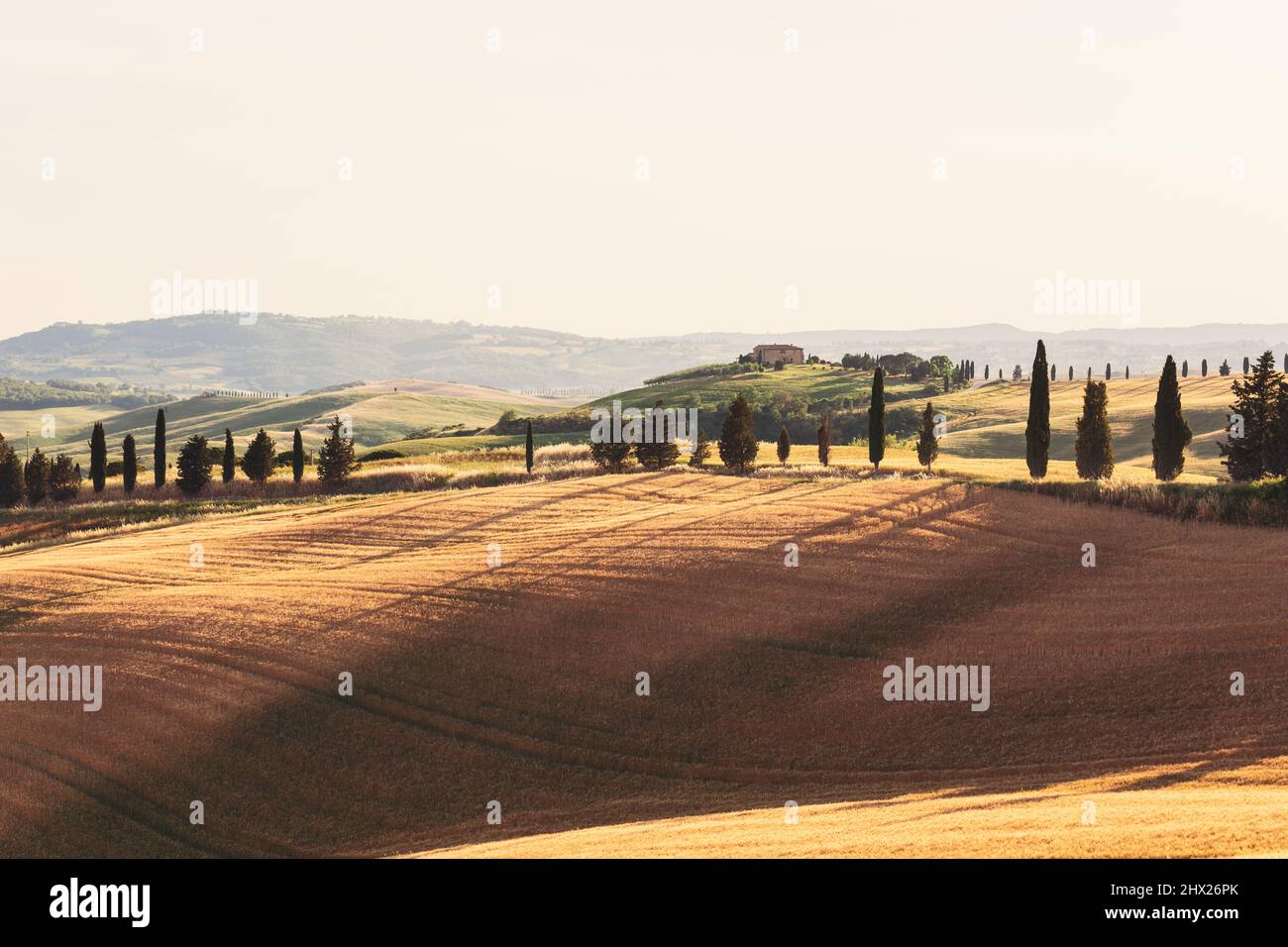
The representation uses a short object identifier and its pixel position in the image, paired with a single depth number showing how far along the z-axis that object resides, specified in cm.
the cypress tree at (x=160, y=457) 9988
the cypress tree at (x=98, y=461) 10162
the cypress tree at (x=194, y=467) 9631
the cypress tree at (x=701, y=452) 9244
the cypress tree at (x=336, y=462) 9669
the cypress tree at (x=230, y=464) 10231
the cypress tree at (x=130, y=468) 10094
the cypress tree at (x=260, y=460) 10031
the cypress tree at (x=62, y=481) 10000
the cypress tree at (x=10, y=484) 9975
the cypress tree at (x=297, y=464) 10106
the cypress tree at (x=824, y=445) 9019
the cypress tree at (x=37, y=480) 9894
